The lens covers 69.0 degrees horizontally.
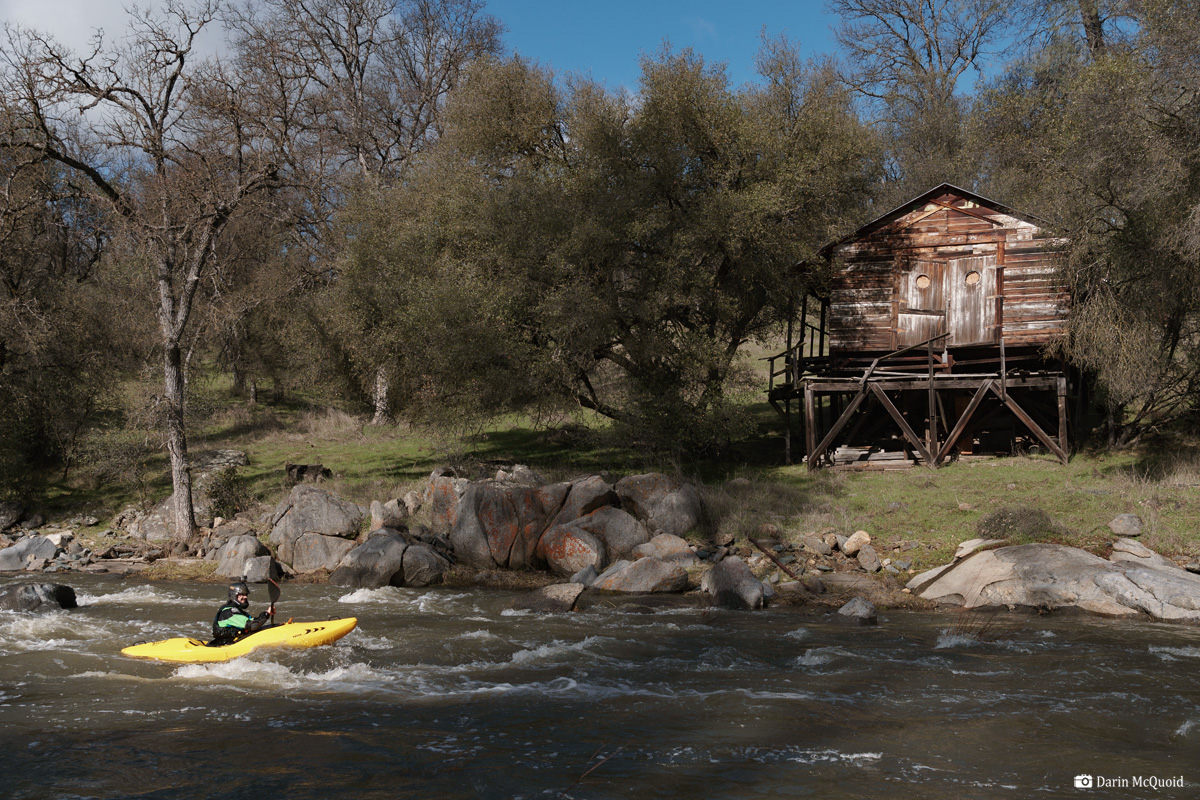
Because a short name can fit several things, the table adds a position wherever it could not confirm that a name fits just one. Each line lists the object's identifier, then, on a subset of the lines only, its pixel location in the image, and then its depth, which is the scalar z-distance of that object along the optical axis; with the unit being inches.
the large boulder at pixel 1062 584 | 542.6
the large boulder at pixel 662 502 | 761.6
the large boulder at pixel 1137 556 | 596.4
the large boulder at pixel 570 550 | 713.0
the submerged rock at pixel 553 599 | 591.8
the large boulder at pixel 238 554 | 741.9
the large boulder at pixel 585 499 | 759.1
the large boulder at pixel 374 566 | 697.6
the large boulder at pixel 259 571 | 721.0
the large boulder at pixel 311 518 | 776.7
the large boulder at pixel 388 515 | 790.4
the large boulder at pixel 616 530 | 732.7
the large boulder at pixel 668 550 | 705.0
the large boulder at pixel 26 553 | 762.8
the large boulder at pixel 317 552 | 752.0
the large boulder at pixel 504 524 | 744.3
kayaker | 479.2
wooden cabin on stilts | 941.8
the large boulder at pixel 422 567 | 703.7
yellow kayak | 467.8
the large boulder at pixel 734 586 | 603.2
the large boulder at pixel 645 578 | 652.1
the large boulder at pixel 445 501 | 792.9
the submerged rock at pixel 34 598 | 589.3
